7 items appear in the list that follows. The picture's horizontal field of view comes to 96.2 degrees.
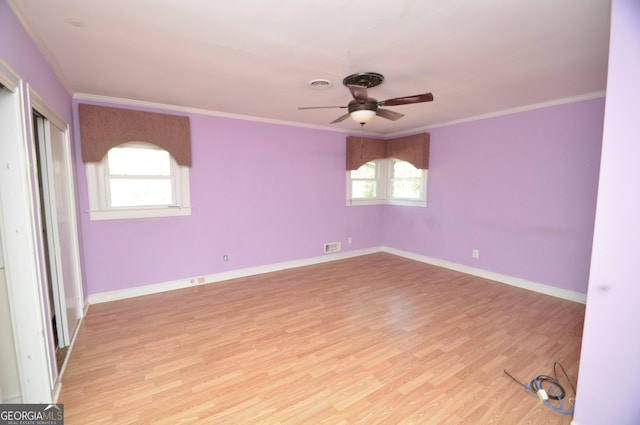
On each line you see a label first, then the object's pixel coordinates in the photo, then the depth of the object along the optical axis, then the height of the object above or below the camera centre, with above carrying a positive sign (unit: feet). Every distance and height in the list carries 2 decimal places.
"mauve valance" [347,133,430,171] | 16.06 +2.24
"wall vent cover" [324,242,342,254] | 16.92 -3.57
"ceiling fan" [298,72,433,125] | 7.84 +2.45
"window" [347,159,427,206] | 17.22 +0.22
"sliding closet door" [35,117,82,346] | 7.52 -1.07
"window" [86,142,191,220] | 10.93 +0.14
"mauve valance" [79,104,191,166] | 10.35 +2.18
